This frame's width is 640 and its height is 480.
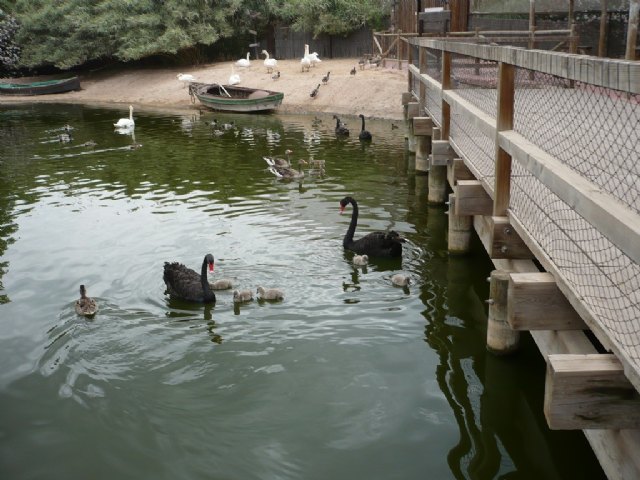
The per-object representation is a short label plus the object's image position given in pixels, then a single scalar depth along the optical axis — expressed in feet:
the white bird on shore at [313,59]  112.37
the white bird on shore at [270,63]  112.68
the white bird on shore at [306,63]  112.06
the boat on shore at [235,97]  96.99
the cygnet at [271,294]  30.25
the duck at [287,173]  54.24
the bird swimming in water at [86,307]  29.45
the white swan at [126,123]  85.87
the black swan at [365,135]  71.77
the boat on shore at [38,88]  129.49
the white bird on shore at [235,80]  108.17
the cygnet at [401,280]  31.89
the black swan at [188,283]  30.42
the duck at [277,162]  57.25
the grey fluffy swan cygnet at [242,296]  30.39
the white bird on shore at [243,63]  116.98
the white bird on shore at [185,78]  112.44
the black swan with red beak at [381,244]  35.27
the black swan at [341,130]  75.15
